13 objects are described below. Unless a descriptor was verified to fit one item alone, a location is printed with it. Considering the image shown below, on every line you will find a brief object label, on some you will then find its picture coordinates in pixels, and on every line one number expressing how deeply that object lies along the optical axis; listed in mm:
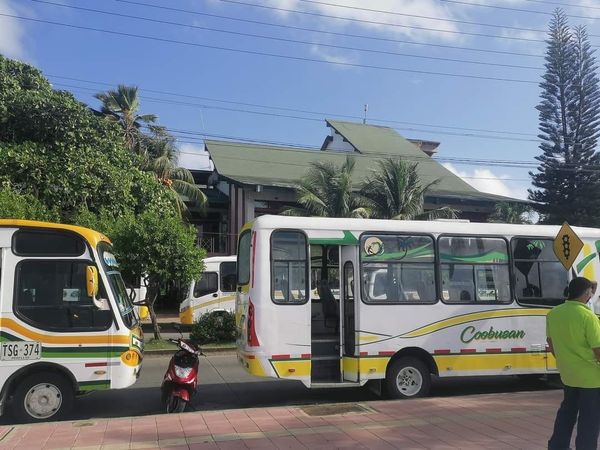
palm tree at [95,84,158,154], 26984
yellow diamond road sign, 9125
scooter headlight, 7886
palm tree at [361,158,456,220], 24203
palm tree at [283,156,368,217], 23297
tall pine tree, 32094
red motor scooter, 7816
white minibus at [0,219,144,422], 7367
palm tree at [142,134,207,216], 26766
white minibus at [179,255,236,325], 18297
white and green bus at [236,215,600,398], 8375
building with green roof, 27281
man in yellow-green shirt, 4863
